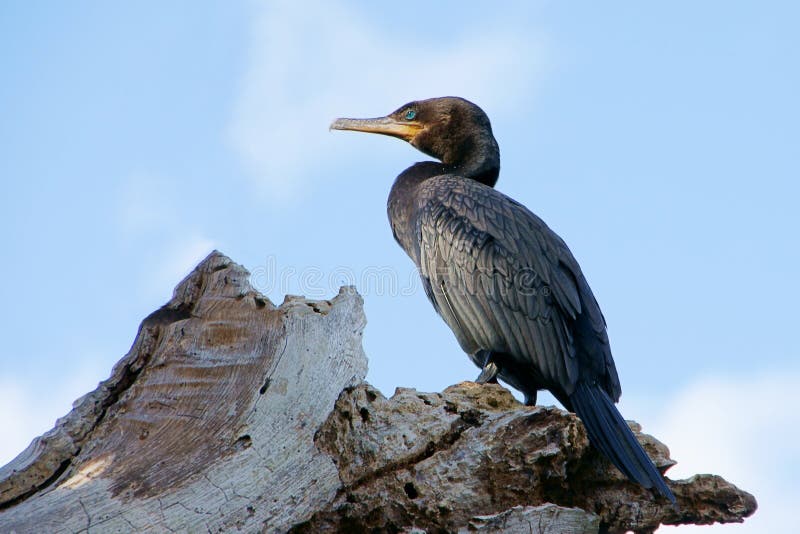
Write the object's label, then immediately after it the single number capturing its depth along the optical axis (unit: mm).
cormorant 12281
